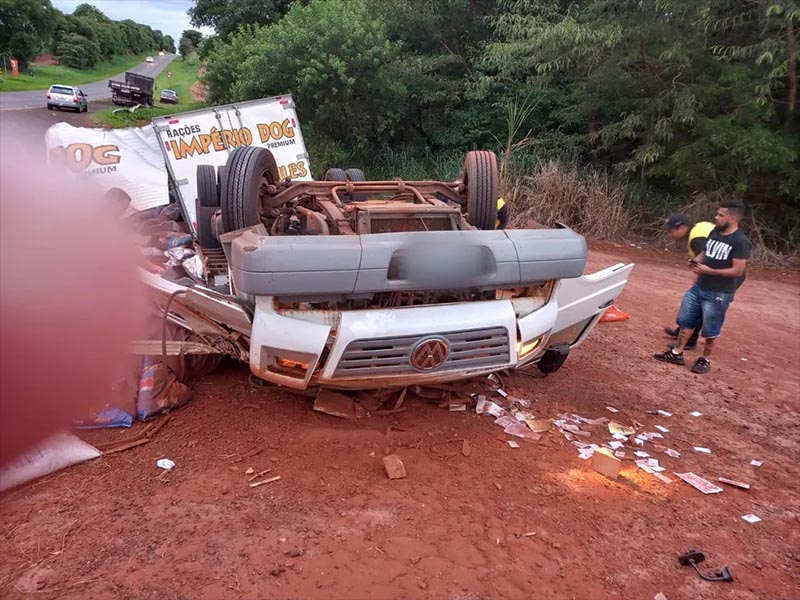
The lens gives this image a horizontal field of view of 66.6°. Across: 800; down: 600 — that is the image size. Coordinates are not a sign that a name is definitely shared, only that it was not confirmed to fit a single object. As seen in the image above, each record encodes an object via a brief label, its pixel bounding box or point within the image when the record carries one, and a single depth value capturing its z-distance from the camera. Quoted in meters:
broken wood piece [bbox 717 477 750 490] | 3.46
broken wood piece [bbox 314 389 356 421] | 3.81
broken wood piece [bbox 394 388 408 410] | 3.94
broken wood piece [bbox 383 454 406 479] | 3.23
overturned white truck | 3.04
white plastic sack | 3.05
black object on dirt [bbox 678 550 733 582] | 2.67
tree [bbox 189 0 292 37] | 22.62
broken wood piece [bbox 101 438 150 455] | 3.38
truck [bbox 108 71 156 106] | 33.97
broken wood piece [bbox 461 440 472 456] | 3.53
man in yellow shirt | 5.82
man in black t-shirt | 5.27
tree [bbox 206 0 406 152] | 14.36
